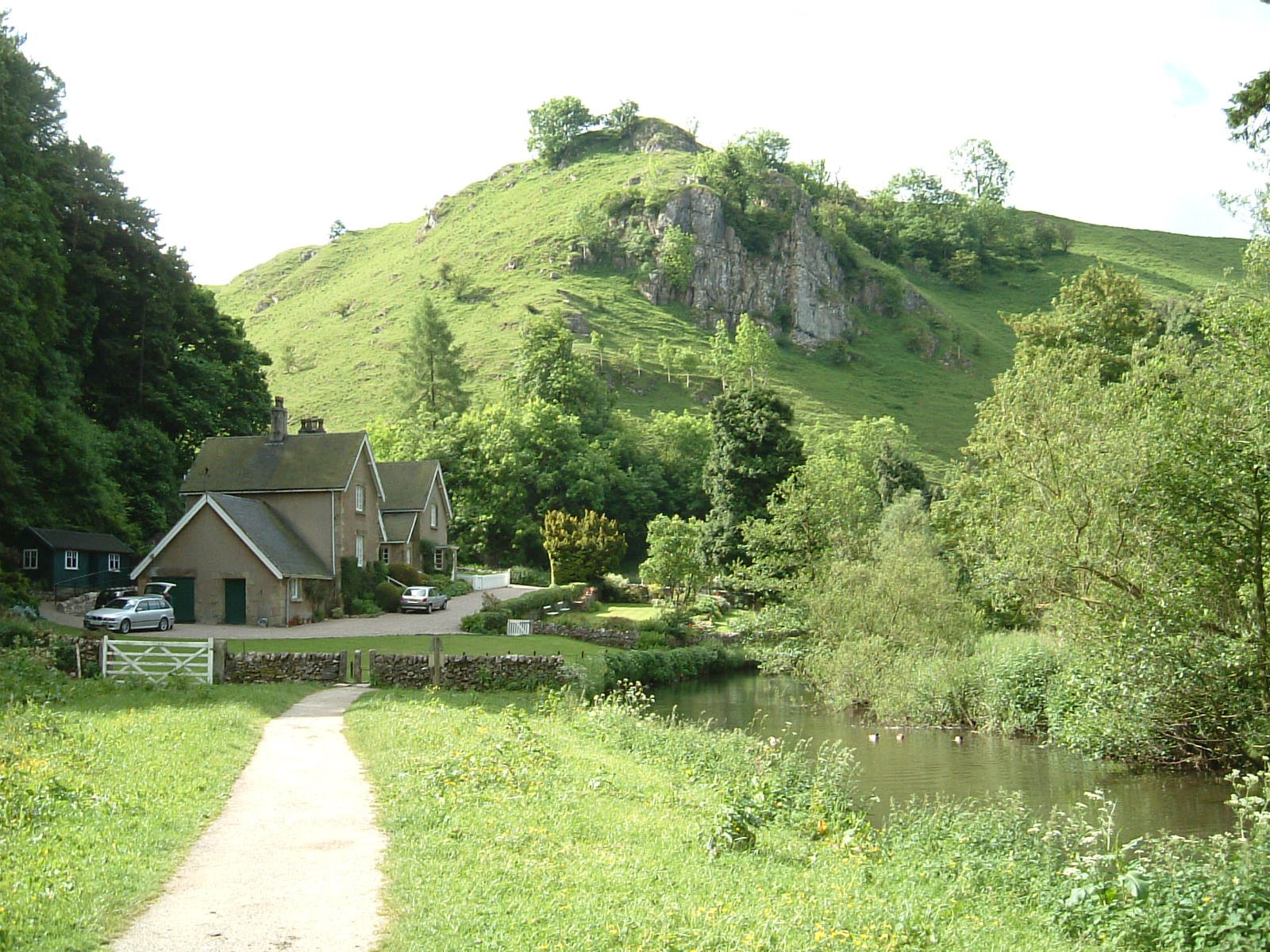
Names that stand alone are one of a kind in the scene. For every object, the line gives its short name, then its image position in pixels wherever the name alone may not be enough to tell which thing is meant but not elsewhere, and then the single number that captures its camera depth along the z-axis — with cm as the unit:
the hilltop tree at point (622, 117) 19125
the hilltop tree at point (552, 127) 18800
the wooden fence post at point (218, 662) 2538
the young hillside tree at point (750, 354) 11069
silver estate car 3512
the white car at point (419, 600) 4866
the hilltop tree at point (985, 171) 17200
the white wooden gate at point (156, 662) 2400
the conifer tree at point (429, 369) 9369
